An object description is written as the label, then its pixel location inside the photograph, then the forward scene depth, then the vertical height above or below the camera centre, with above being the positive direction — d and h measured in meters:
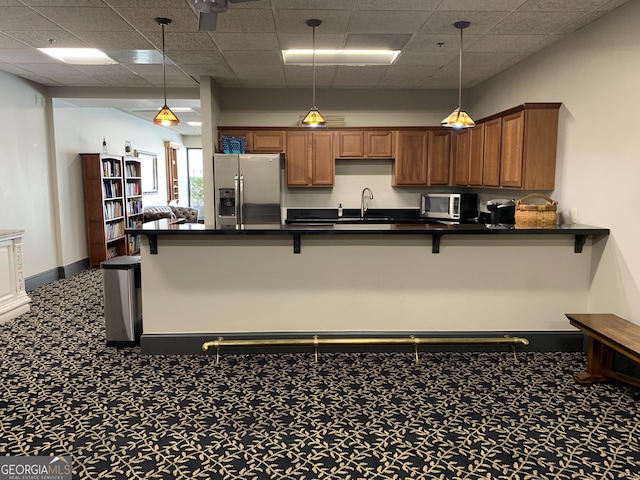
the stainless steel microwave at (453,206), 6.11 -0.28
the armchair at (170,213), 9.10 -0.57
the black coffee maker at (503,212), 4.60 -0.27
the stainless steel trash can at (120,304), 3.94 -1.02
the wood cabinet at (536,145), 4.29 +0.38
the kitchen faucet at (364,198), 6.91 -0.19
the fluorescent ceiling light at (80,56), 4.78 +1.41
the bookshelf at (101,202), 7.25 -0.25
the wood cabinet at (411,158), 6.52 +0.39
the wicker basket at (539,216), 3.86 -0.26
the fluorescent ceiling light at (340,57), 4.96 +1.43
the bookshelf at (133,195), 8.31 -0.18
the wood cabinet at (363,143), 6.55 +0.61
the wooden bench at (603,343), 3.03 -1.08
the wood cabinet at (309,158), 6.52 +0.39
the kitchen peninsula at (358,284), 3.74 -0.81
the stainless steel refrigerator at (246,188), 6.00 -0.03
